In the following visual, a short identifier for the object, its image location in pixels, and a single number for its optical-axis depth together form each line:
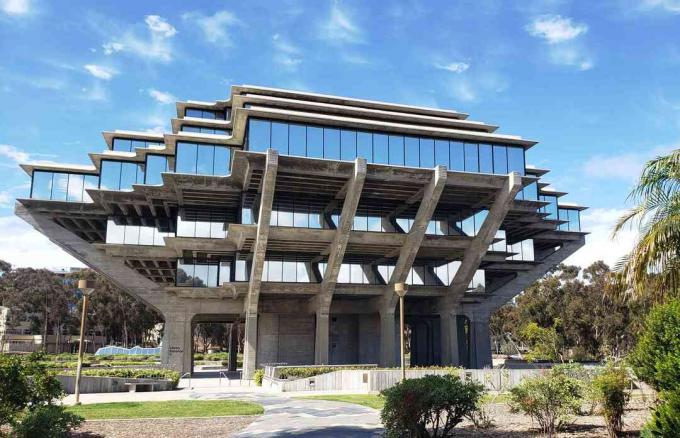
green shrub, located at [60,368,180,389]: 30.93
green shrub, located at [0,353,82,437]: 10.66
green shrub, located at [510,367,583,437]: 12.12
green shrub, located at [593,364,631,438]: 11.91
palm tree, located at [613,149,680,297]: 12.76
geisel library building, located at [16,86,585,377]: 36.19
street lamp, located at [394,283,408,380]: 20.69
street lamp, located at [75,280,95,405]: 20.52
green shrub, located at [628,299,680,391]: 9.20
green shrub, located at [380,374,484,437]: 11.05
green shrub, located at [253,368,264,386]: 34.92
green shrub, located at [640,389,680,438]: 7.26
